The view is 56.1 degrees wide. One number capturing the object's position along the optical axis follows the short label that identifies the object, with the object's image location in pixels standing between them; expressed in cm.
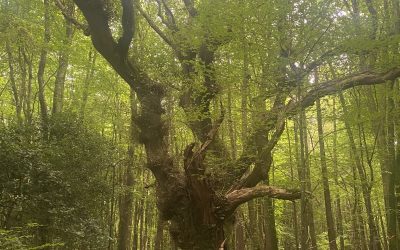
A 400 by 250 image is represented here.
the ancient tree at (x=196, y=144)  713
